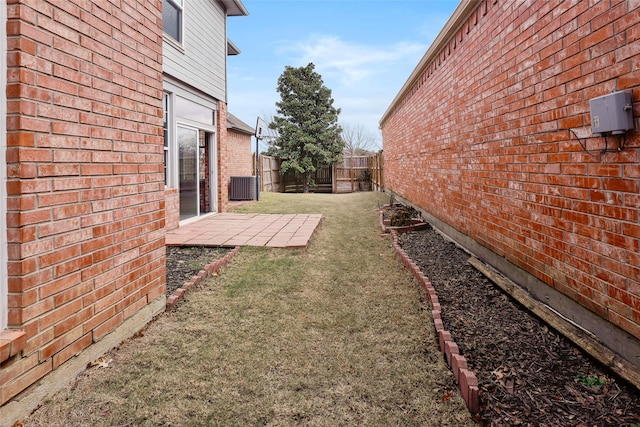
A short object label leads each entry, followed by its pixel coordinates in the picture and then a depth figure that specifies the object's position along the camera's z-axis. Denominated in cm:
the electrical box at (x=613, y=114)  203
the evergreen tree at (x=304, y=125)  2025
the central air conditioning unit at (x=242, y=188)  1280
